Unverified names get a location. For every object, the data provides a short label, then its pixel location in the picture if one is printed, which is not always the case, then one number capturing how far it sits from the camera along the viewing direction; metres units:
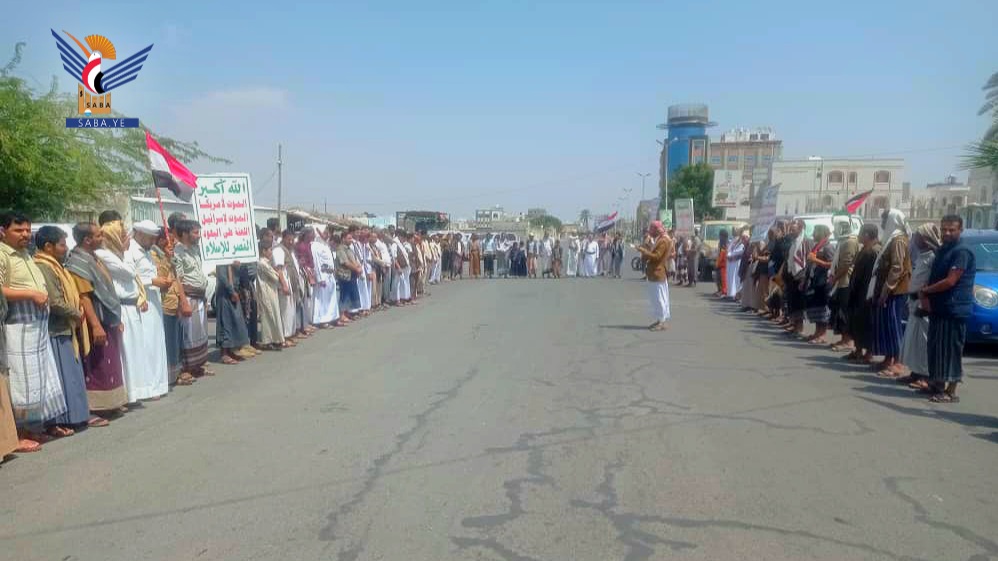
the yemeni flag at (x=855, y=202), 21.08
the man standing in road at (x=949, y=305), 7.95
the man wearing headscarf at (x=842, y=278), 11.20
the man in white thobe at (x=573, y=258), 33.63
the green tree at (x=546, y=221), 131.19
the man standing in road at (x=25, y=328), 6.31
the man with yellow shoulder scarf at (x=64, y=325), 6.75
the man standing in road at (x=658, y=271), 13.61
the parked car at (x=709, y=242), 28.17
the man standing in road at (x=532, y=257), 33.50
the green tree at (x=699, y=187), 79.62
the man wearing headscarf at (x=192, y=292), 9.45
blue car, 10.98
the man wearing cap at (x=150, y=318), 8.23
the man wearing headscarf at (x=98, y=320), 7.19
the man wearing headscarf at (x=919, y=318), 8.50
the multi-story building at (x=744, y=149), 125.56
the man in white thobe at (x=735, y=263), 19.81
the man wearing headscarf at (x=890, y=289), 9.49
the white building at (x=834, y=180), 58.25
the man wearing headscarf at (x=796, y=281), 13.22
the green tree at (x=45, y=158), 14.60
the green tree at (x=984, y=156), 17.03
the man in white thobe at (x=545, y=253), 33.78
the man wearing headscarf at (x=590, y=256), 32.88
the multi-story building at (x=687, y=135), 118.81
